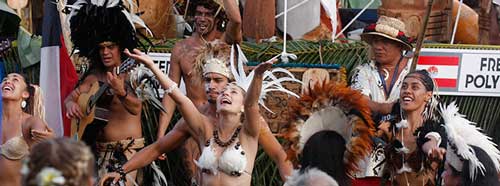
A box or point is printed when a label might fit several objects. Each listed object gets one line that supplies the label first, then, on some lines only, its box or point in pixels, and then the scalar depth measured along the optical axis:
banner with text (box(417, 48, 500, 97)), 12.69
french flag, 12.37
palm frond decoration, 12.24
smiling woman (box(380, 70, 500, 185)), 10.73
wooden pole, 11.52
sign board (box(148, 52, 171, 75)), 12.54
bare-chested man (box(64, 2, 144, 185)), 11.77
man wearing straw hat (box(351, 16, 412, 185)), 12.00
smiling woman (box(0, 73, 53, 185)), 11.12
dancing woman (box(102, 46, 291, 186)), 10.73
